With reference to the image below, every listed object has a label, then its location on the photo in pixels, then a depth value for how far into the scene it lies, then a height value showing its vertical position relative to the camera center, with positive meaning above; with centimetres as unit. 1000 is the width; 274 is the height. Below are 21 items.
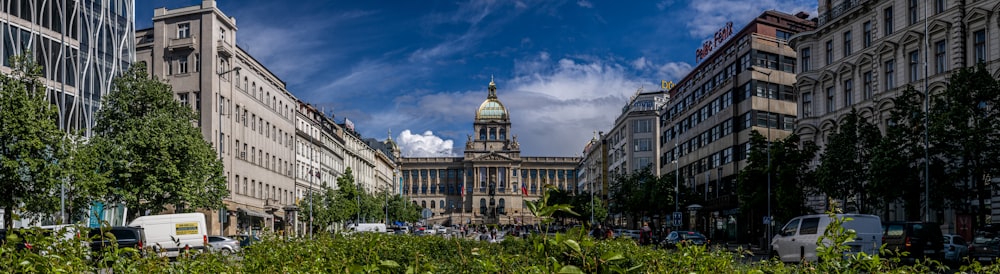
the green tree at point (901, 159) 4006 +87
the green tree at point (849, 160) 4431 +93
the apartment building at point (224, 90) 6925 +722
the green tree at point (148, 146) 4097 +165
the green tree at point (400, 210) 14350 -449
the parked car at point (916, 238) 2781 -176
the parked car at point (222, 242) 4466 -290
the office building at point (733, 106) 7031 +592
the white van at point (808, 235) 2614 -162
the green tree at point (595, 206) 12594 -350
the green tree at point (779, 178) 5084 +12
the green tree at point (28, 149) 3231 +121
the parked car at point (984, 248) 3219 -246
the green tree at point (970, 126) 3591 +211
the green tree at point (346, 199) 9450 -186
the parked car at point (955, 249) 3334 -251
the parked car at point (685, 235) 4779 -297
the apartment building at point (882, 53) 4247 +654
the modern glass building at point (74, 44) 4784 +780
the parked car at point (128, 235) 2673 -157
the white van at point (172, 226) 3847 -181
